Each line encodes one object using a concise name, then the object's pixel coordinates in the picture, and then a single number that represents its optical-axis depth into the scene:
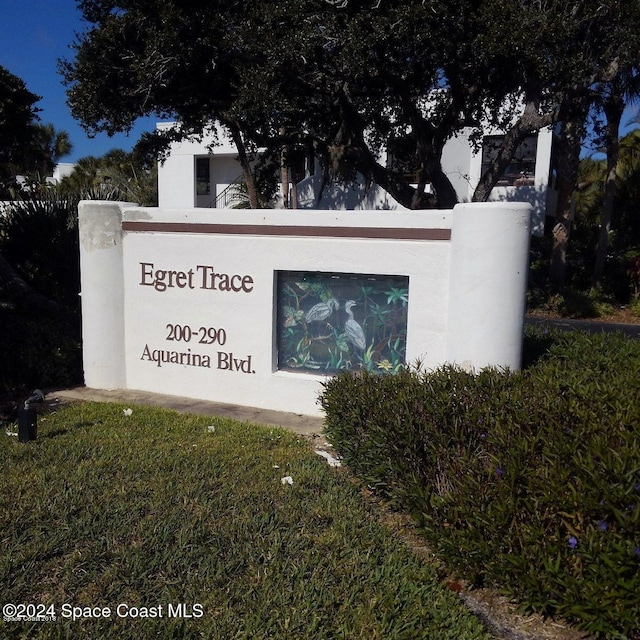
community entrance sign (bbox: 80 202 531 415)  5.42
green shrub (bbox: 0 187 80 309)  10.03
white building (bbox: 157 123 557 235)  21.50
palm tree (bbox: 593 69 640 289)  16.30
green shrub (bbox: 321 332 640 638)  2.72
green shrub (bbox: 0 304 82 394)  7.45
